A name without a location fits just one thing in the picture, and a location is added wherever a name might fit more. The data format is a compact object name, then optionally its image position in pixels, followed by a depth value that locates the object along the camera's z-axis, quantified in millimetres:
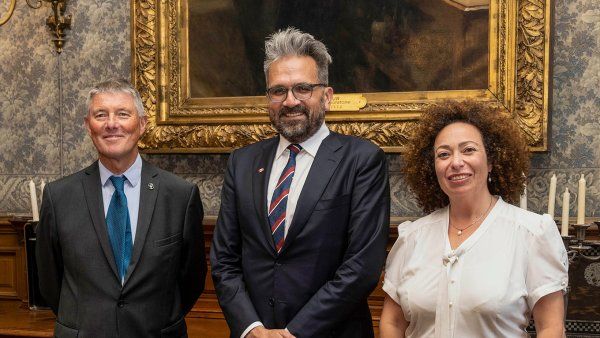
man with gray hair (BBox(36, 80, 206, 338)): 2566
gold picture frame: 3549
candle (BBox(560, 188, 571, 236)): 2740
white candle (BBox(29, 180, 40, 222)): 3625
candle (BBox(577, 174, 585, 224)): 2852
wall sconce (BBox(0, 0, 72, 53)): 4391
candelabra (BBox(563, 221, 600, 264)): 2762
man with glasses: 2475
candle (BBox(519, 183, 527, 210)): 2816
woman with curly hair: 2256
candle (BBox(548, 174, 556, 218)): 2826
